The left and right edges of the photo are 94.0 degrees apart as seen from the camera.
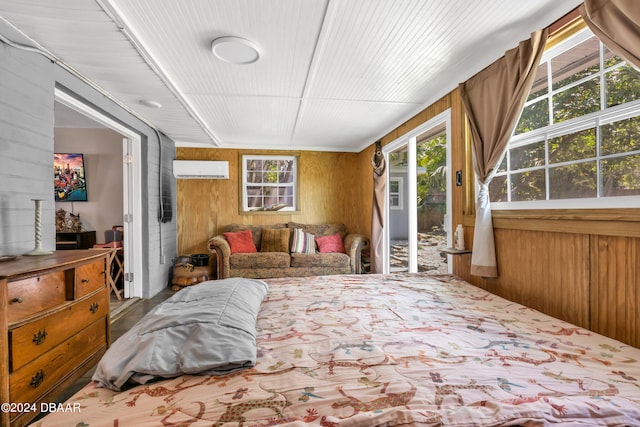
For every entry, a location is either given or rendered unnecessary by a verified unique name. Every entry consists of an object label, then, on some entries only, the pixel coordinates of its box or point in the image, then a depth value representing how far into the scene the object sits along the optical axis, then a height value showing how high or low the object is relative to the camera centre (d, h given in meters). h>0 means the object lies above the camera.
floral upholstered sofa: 4.53 -0.64
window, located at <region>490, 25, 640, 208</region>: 1.50 +0.45
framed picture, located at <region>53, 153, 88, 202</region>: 4.89 +0.60
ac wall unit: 5.00 +0.74
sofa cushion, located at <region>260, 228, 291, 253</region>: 4.98 -0.49
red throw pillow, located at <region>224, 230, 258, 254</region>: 4.86 -0.48
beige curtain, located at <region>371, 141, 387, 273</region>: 4.56 +0.04
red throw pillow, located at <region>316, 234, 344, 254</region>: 5.08 -0.56
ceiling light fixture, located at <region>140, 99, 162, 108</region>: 3.21 +1.20
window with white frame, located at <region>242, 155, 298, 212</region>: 5.56 +0.54
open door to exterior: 3.90 +0.12
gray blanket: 0.93 -0.46
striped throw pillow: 4.97 -0.53
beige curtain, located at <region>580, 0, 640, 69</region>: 1.26 +0.83
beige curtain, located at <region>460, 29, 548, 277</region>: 1.91 +0.71
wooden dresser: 1.37 -0.63
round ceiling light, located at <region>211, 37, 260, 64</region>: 2.13 +1.22
